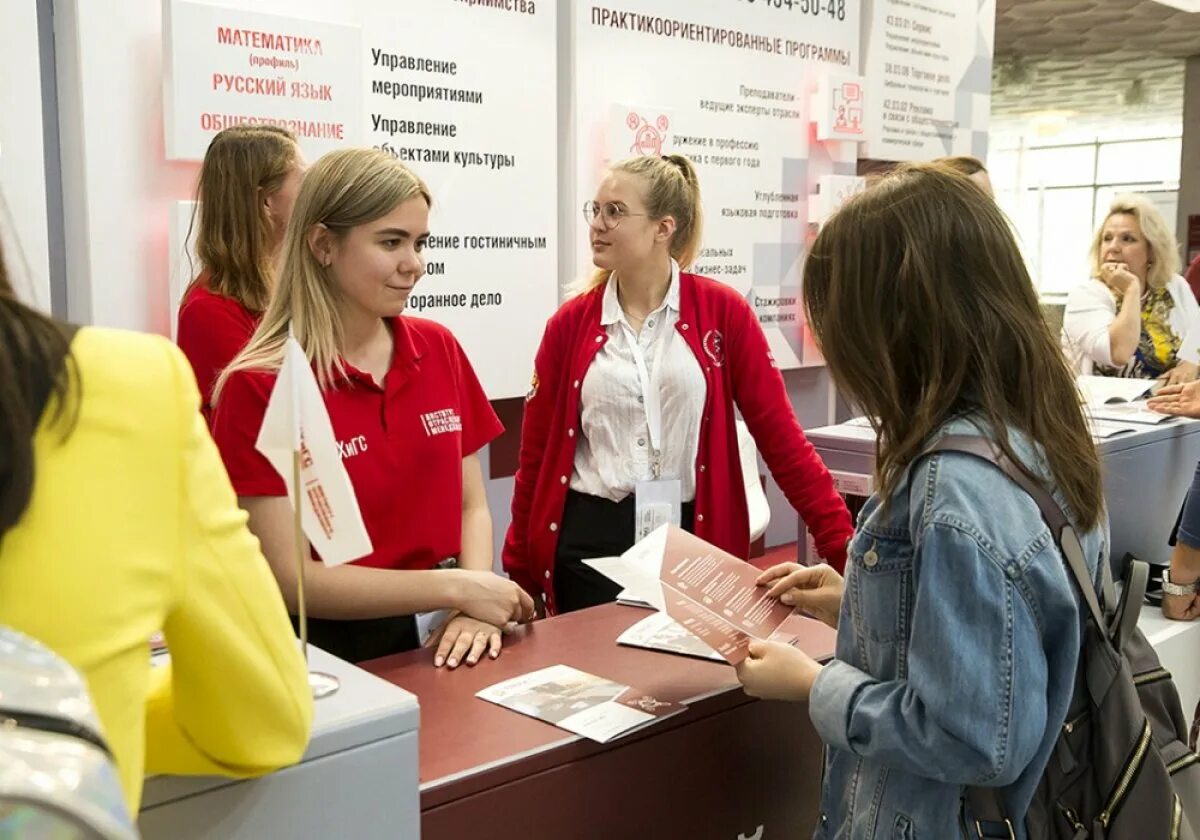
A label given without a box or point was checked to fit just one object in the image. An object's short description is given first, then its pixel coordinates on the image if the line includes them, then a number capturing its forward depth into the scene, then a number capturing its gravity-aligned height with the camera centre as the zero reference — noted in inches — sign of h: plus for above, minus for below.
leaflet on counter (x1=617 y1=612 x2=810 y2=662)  68.9 -23.0
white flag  46.5 -8.0
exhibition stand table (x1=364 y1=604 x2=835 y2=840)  53.1 -24.6
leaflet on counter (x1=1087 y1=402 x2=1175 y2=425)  112.5 -14.9
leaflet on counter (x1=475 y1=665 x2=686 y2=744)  57.3 -23.0
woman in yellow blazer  27.7 -6.9
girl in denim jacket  44.7 -10.2
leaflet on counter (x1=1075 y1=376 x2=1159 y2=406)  124.6 -13.6
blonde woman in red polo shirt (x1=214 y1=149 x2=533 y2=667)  68.6 -10.1
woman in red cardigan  100.2 -14.3
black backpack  48.5 -21.5
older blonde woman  168.4 -5.5
